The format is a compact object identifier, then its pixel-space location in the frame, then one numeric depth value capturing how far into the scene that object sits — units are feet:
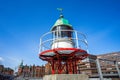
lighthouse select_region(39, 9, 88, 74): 16.43
